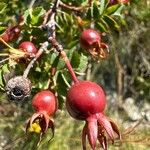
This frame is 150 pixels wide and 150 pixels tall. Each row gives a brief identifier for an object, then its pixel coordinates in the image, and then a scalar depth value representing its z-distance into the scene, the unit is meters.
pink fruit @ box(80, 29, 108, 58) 0.16
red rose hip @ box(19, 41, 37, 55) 0.15
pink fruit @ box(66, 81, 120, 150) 0.12
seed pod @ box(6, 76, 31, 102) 0.13
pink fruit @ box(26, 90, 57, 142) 0.13
